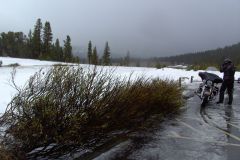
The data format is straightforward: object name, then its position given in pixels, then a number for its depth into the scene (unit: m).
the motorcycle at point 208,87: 7.03
